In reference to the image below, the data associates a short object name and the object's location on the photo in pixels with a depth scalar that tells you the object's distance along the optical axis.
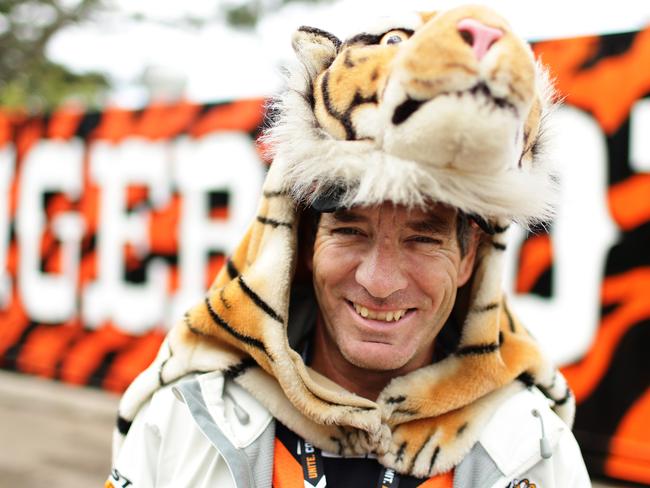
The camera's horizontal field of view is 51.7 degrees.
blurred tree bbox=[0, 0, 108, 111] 13.50
